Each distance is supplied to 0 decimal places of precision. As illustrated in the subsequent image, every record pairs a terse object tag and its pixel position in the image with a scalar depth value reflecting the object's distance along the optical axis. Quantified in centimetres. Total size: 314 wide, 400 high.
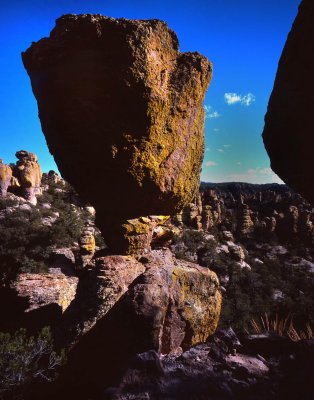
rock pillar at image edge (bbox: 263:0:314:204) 284
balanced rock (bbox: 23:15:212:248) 372
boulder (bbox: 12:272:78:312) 774
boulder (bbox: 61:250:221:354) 332
